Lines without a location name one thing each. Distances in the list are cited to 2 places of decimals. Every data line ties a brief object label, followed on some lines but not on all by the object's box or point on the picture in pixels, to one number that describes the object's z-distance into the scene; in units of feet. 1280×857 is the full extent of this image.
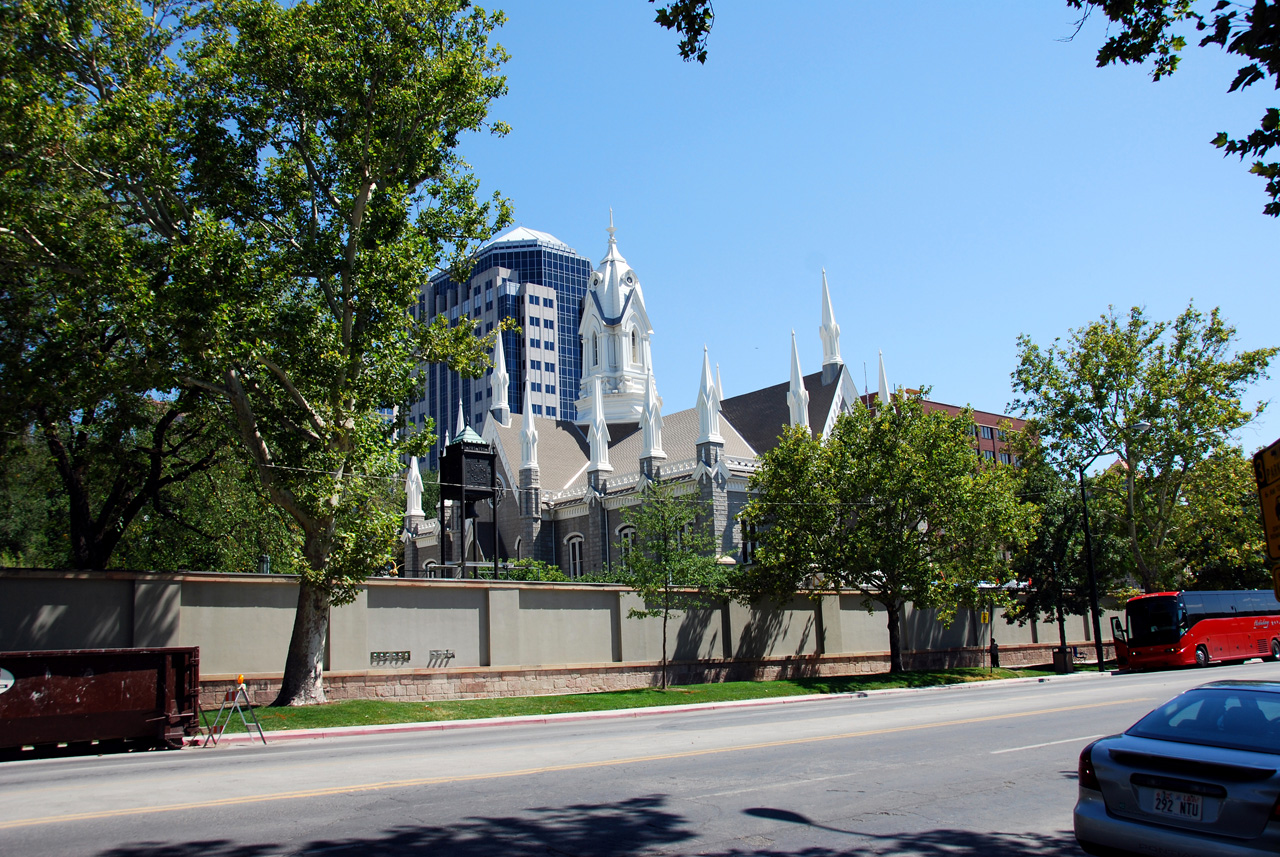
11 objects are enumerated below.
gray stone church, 159.22
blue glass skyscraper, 473.67
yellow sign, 22.70
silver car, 18.24
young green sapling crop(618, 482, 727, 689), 95.86
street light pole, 126.13
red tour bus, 117.08
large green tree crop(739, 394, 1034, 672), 108.78
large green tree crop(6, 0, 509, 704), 67.36
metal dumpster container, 46.21
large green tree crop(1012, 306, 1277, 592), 140.67
